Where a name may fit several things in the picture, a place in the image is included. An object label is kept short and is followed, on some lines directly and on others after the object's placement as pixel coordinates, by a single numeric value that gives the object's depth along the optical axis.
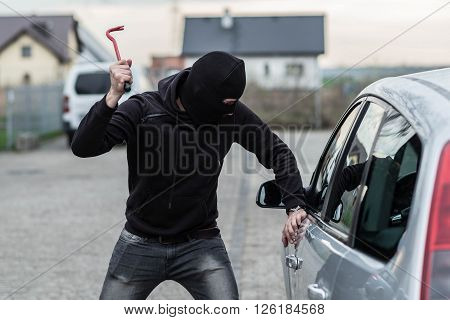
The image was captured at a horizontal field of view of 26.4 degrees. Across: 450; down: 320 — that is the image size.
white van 24.12
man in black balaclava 3.87
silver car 2.53
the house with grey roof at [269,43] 38.88
